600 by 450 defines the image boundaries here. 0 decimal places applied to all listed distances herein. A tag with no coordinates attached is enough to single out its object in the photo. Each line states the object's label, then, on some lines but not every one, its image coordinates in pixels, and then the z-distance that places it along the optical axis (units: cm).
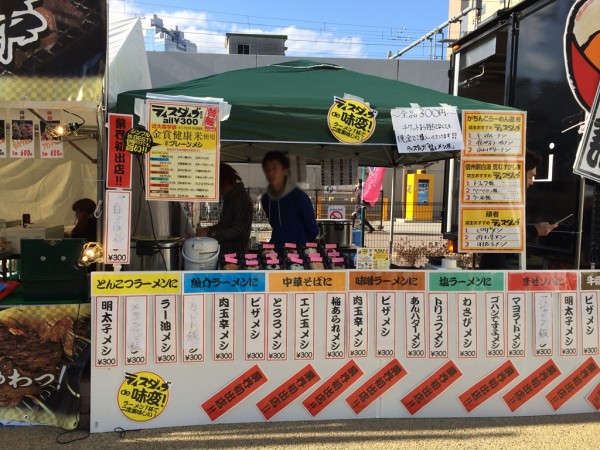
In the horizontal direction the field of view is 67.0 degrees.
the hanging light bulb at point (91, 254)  300
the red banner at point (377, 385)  313
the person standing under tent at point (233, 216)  413
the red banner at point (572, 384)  322
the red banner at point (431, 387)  315
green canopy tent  312
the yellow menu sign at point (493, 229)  337
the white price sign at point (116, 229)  298
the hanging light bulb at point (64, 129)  393
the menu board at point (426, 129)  321
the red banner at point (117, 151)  299
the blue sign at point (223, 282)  297
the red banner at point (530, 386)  319
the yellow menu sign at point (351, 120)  317
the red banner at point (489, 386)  318
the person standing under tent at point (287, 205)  415
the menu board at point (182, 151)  306
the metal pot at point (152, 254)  375
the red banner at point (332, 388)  310
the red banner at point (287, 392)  307
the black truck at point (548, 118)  350
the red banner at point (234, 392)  302
